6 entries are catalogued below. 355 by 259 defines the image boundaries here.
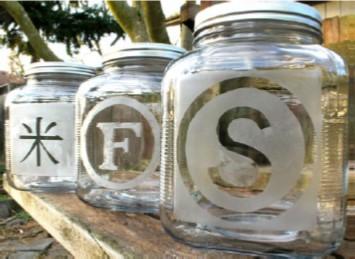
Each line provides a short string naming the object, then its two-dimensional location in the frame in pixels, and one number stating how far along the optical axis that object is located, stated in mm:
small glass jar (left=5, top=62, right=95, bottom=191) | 583
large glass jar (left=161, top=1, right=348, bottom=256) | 313
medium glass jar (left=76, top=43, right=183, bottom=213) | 455
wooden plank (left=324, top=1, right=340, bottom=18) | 1534
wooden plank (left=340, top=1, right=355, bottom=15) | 1509
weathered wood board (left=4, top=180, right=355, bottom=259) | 324
